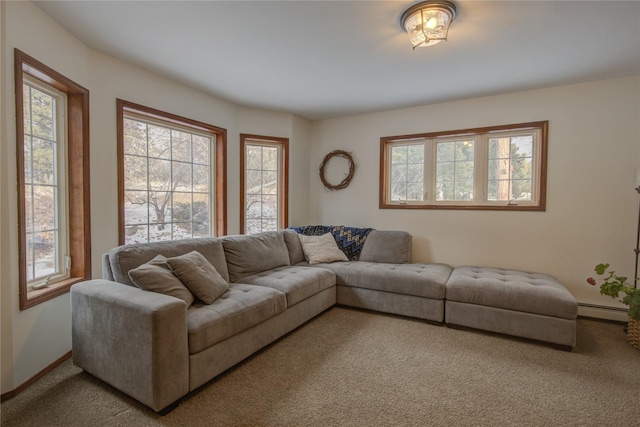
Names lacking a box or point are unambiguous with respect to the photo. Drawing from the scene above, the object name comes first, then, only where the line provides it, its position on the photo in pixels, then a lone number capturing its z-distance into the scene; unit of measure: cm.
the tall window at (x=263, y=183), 394
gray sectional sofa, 164
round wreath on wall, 422
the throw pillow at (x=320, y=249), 357
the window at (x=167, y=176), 278
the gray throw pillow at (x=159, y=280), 189
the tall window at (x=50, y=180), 186
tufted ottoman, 234
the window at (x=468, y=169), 327
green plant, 230
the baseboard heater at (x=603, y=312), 287
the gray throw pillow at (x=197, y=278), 209
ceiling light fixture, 181
